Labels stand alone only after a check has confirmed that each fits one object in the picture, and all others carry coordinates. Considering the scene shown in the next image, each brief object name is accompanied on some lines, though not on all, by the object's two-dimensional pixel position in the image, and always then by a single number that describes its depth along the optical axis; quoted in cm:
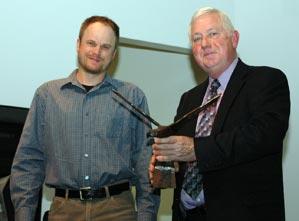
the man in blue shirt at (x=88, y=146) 206
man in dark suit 172
